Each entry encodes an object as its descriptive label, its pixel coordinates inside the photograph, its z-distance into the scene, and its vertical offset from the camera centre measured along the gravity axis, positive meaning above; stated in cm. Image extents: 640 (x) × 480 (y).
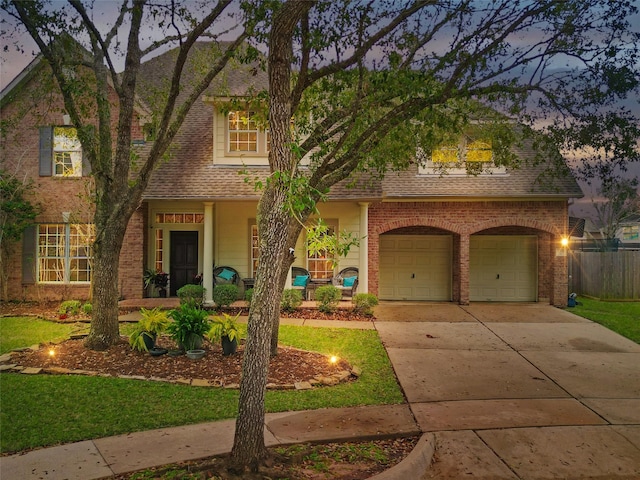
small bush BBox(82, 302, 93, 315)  1323 -178
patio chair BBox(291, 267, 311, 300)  1507 -116
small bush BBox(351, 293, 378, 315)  1385 -167
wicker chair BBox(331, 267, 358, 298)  1512 -120
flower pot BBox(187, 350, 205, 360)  858 -188
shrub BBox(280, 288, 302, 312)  1398 -162
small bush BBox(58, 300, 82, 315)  1333 -178
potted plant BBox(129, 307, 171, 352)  888 -159
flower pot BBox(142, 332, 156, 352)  889 -172
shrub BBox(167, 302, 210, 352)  867 -148
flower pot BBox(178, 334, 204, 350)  877 -173
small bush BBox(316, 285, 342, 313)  1395 -157
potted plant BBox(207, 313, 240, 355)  876 -159
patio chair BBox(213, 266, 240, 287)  1524 -108
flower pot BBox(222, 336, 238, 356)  878 -179
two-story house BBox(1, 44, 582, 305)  1509 +84
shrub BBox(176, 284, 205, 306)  1408 -148
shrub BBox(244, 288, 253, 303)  1343 -149
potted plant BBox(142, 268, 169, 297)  1541 -122
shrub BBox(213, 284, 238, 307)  1400 -152
